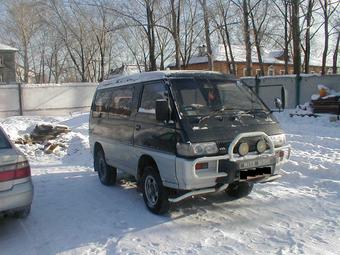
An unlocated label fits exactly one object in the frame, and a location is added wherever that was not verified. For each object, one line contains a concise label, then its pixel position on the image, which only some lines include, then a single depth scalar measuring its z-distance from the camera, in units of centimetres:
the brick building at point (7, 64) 4816
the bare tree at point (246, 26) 3168
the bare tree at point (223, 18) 3434
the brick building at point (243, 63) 5747
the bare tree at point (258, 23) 3578
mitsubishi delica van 553
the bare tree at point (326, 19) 3236
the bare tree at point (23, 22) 4872
